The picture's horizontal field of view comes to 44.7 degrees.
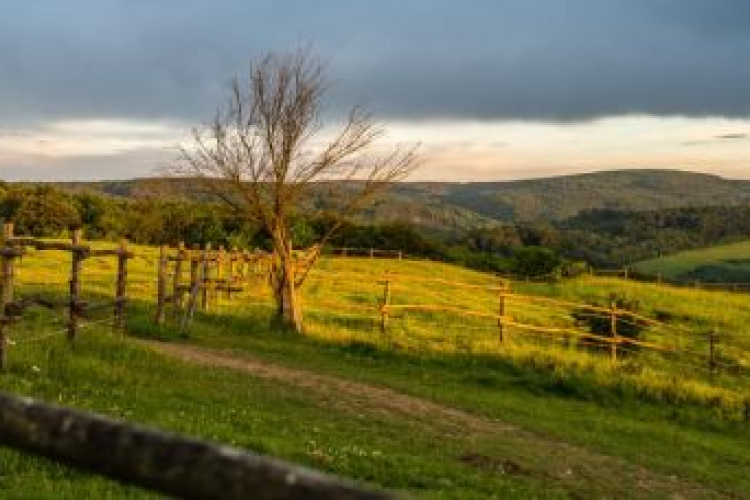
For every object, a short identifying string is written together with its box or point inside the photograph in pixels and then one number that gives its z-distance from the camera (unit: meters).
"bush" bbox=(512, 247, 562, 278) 73.50
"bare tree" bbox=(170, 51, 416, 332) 26.31
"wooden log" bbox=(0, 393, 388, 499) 1.98
